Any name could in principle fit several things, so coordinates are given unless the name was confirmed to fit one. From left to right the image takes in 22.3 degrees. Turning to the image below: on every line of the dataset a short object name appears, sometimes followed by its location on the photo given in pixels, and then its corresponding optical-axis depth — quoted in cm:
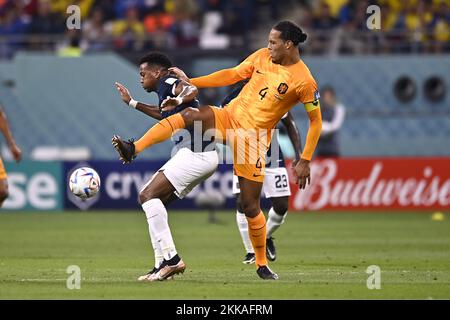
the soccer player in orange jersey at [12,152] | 1415
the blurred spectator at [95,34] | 2823
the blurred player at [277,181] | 1501
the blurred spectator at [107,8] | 2933
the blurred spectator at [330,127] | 2555
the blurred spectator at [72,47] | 2719
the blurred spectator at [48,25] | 2811
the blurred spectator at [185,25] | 2808
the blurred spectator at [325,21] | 2750
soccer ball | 1238
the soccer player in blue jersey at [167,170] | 1206
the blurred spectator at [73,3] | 2927
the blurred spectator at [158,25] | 2789
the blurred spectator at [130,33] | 2797
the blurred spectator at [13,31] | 2822
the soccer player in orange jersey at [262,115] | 1218
